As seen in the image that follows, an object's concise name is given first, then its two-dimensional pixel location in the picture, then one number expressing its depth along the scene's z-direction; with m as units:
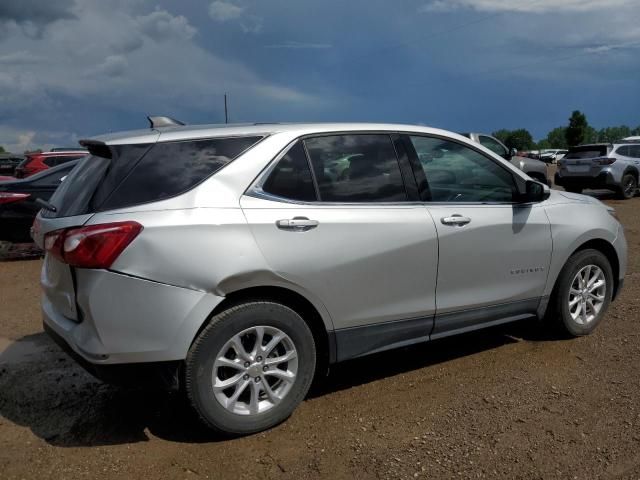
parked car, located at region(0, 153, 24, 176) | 23.59
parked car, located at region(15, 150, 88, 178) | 14.32
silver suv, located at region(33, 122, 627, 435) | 2.93
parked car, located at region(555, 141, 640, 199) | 16.17
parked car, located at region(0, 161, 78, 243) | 8.02
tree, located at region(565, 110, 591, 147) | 86.06
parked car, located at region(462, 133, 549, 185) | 15.30
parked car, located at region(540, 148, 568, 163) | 57.91
